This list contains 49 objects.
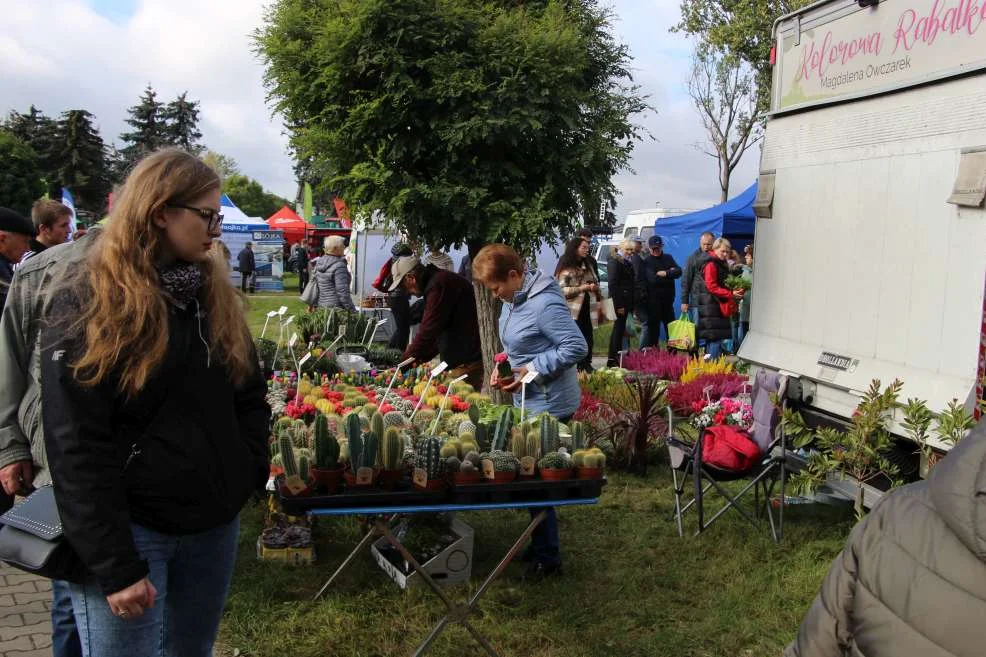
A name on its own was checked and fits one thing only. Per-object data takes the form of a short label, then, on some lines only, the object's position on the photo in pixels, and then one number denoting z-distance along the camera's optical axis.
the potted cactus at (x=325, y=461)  3.37
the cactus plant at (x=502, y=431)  3.73
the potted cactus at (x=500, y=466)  3.51
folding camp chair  4.95
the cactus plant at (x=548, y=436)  3.68
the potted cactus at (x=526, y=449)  3.59
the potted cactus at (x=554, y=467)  3.58
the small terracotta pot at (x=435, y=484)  3.45
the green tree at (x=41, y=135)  45.38
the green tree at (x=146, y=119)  58.38
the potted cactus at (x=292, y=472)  3.29
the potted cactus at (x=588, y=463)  3.62
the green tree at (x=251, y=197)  71.81
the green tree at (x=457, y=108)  5.98
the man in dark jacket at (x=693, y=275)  10.82
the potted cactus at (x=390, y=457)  3.43
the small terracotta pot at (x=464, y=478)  3.48
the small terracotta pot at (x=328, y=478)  3.38
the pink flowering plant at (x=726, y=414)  6.00
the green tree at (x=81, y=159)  45.84
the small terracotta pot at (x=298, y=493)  3.34
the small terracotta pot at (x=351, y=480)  3.42
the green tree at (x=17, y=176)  37.12
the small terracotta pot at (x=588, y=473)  3.64
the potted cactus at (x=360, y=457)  3.39
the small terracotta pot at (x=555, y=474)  3.58
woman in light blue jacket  4.46
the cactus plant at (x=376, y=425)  3.46
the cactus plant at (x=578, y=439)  3.85
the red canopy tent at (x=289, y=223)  33.97
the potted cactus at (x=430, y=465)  3.43
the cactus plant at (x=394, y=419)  4.07
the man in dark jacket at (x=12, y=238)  4.91
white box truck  4.13
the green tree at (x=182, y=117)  62.19
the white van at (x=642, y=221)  21.80
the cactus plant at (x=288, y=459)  3.31
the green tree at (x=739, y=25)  19.06
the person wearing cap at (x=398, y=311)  10.95
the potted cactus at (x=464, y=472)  3.48
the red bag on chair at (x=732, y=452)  5.07
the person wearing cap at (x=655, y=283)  11.52
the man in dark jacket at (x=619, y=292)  11.14
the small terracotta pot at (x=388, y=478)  3.44
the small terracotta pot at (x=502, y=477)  3.52
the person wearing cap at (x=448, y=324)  6.33
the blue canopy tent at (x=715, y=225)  14.05
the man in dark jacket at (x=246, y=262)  25.78
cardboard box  4.30
